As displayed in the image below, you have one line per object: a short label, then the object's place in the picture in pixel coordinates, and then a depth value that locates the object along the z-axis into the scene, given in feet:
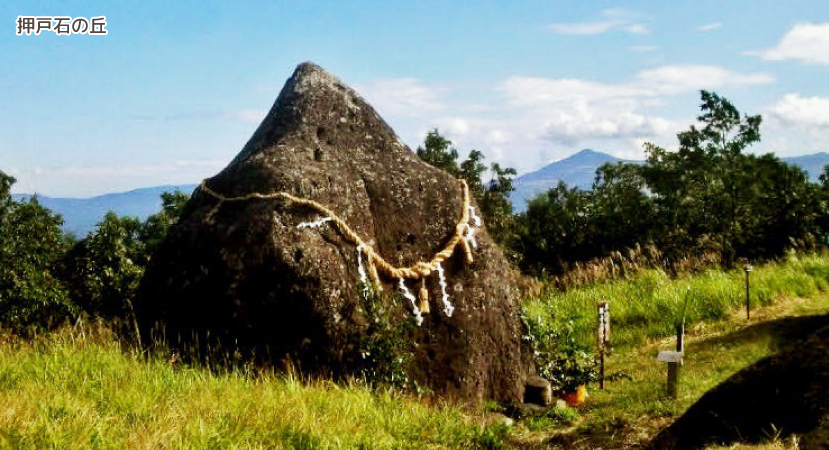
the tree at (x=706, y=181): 72.33
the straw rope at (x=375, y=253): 27.45
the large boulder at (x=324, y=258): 26.14
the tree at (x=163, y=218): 83.35
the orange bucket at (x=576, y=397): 30.76
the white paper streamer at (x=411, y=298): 28.14
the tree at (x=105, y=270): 58.23
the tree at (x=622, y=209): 81.05
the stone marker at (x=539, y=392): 29.81
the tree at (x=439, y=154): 82.74
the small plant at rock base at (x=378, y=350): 26.04
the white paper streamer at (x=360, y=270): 27.07
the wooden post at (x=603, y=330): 32.81
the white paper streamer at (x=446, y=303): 28.66
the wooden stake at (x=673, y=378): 27.84
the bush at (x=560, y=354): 31.60
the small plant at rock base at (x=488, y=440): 23.48
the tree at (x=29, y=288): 51.96
